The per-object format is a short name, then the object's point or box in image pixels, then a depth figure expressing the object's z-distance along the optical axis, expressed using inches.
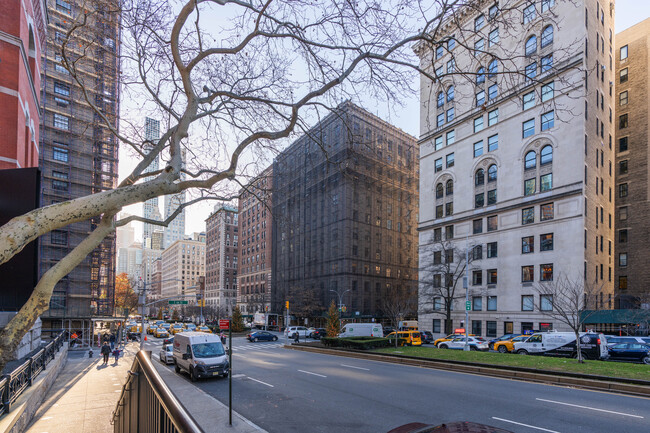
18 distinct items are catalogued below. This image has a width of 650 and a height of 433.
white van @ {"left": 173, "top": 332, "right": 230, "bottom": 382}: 697.0
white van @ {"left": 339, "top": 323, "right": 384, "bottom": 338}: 1552.7
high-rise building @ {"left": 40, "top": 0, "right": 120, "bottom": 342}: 1544.0
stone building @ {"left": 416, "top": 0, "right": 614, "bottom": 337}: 1614.2
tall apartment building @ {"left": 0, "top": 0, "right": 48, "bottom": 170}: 655.8
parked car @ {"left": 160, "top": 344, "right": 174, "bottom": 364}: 974.4
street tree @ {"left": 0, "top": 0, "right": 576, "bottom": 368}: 170.6
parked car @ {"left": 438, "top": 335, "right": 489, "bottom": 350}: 1344.7
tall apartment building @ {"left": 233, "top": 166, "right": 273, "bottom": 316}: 3508.9
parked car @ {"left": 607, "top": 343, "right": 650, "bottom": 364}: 947.8
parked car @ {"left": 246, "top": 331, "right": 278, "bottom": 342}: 1814.7
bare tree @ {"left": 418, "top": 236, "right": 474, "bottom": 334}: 1779.7
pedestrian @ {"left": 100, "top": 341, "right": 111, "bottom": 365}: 980.8
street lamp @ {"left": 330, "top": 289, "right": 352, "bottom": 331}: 2637.8
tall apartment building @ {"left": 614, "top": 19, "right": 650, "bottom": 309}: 2084.2
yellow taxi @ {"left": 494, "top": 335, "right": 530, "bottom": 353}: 1205.7
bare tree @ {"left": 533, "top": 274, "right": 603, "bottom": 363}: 1362.0
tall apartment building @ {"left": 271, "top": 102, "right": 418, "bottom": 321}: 2736.2
